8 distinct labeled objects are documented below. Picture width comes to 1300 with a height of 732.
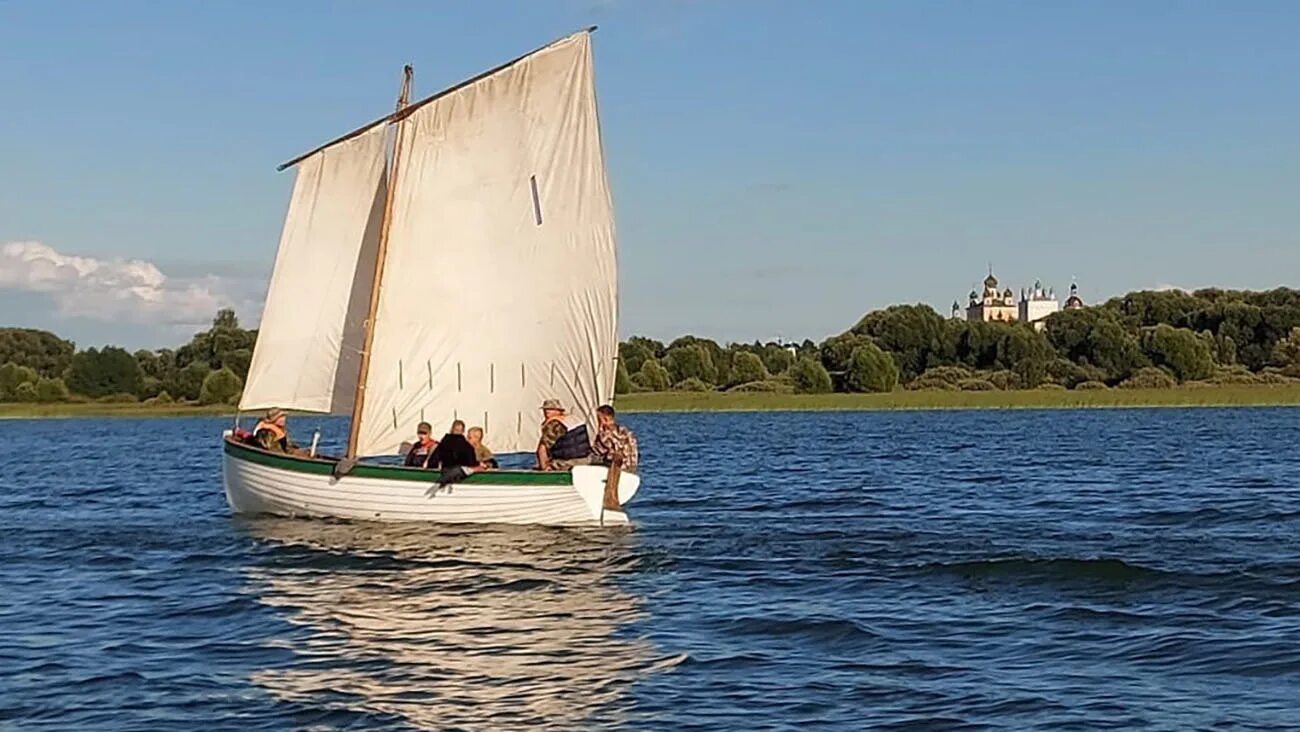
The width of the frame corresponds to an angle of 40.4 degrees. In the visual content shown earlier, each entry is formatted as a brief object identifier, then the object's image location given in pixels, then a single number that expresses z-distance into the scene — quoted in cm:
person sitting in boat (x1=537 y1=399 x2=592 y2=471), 3017
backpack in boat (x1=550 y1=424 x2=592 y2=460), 3027
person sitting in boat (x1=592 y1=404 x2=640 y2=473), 2942
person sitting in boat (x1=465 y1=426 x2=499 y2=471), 3091
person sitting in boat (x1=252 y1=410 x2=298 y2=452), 3344
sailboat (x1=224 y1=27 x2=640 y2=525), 3181
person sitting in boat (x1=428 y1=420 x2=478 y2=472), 2939
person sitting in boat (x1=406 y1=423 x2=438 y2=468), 3097
